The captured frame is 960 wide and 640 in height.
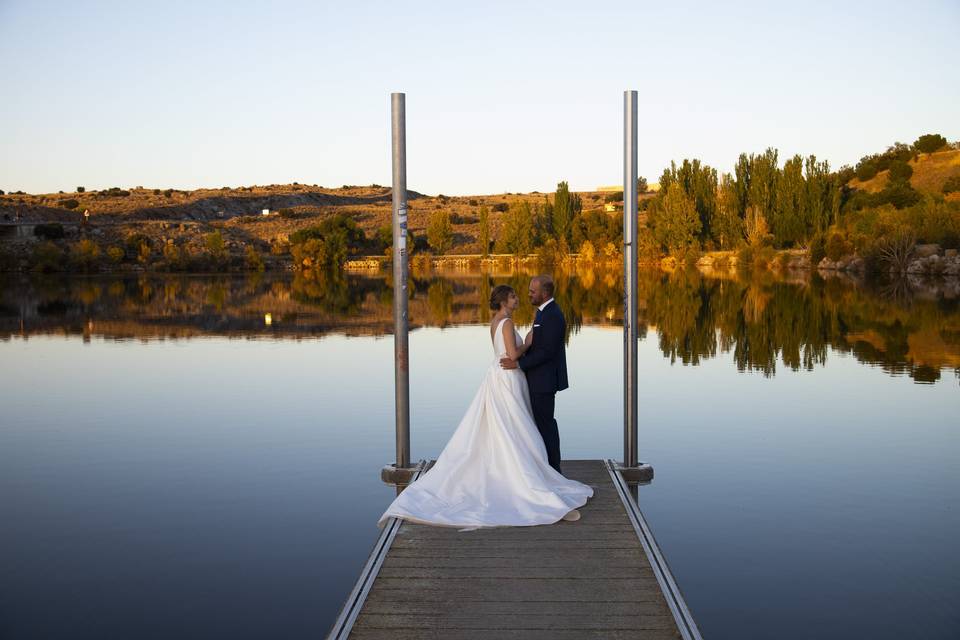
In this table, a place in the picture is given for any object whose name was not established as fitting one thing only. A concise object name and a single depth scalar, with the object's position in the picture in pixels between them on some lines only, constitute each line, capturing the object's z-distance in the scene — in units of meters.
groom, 6.81
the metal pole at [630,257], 7.76
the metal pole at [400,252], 7.66
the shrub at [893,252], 45.19
